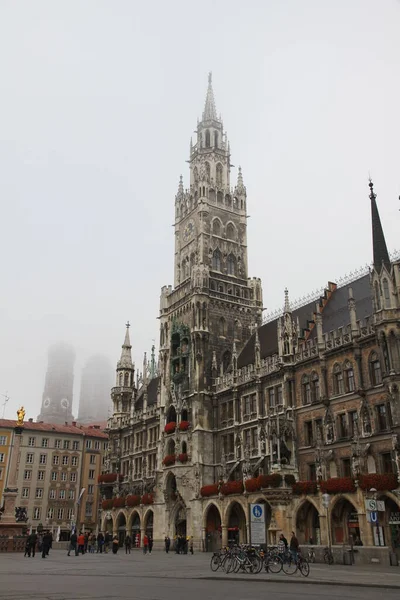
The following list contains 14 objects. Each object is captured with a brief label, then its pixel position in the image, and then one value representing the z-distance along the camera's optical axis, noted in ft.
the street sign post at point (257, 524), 81.05
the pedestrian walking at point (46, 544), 114.88
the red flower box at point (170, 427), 191.62
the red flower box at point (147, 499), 197.88
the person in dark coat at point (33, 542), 119.44
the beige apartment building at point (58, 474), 261.03
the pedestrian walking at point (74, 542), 131.40
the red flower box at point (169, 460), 184.75
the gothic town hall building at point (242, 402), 124.95
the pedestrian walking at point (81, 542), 136.87
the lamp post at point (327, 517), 106.22
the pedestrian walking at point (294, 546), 89.61
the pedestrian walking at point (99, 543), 159.09
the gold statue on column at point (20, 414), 168.35
